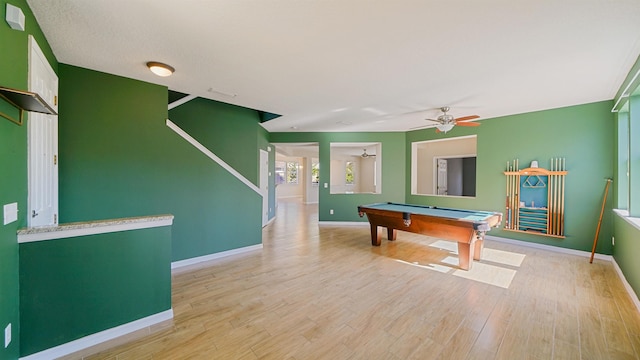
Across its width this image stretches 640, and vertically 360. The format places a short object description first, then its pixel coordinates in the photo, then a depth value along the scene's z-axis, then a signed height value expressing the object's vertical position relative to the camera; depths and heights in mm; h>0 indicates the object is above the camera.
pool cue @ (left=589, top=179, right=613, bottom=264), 3865 -664
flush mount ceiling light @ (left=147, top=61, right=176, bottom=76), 2766 +1246
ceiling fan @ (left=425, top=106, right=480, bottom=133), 4078 +947
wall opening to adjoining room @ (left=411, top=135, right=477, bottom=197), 7438 +290
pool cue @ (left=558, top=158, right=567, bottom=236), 4336 -372
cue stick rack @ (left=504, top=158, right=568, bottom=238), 4379 -360
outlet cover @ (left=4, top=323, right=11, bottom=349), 1538 -1006
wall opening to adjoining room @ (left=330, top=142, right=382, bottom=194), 11156 +299
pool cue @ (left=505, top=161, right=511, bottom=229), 4922 -745
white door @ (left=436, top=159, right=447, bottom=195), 7605 +67
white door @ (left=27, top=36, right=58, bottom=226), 1993 +260
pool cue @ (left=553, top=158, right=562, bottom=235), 4375 -341
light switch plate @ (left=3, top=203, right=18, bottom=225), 1543 -234
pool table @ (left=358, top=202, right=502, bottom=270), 3387 -657
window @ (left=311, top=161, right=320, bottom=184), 12419 +298
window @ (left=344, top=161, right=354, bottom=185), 11478 +262
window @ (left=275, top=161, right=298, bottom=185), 13477 +352
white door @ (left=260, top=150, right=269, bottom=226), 6202 +1
